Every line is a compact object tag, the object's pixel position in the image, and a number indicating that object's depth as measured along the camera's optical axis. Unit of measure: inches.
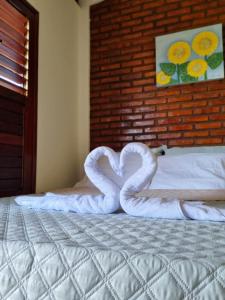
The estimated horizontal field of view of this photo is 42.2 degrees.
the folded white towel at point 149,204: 39.8
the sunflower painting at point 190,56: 98.4
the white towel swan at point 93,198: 46.9
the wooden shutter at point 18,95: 78.8
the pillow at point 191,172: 74.0
